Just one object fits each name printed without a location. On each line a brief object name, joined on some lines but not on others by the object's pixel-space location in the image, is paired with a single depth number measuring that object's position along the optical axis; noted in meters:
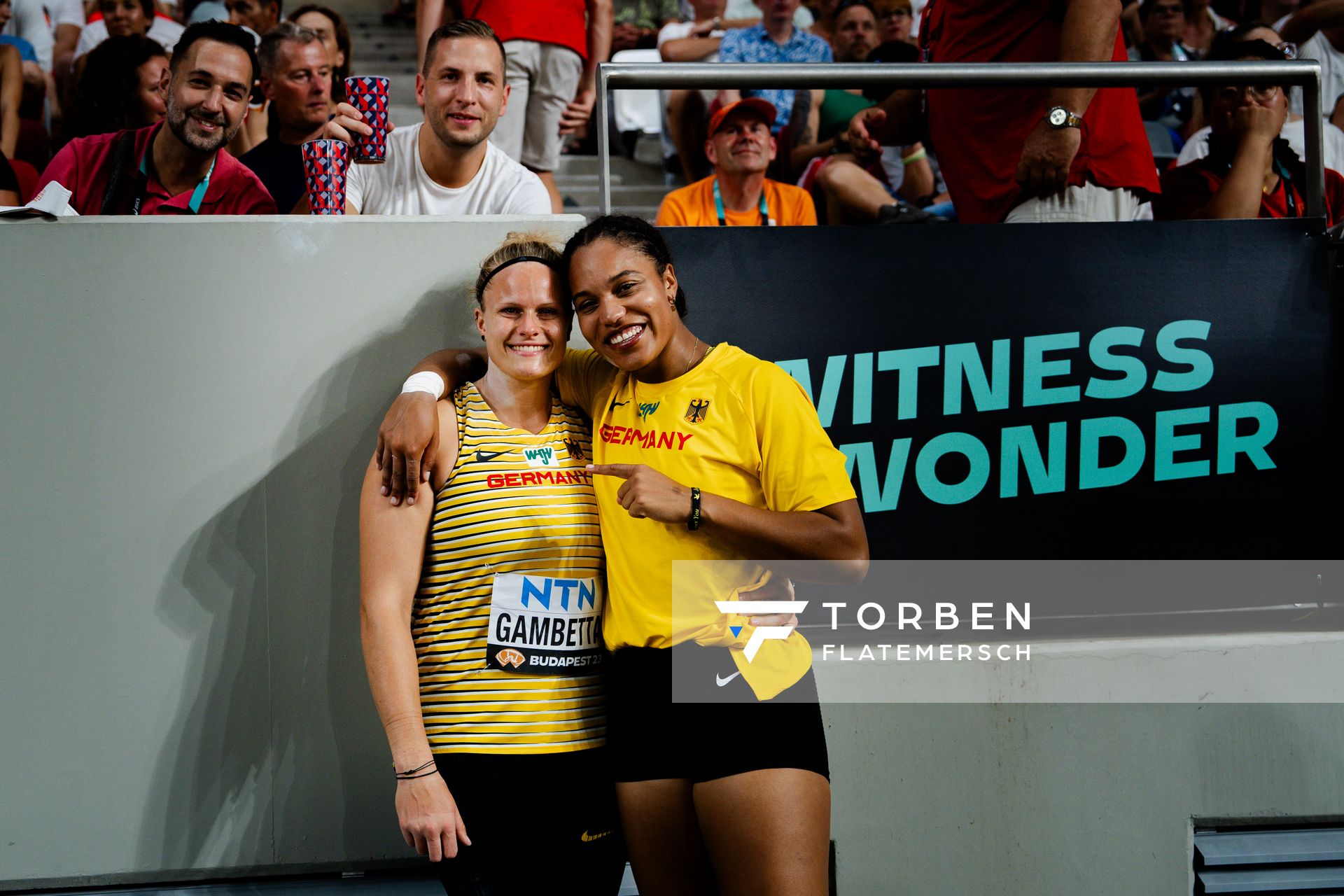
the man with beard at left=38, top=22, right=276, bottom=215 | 3.27
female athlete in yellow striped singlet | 2.35
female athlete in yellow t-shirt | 2.24
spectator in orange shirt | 4.58
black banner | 3.04
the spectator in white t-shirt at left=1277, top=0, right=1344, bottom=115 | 5.38
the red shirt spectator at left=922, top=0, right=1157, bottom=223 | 3.32
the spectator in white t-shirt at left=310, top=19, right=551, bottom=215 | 3.29
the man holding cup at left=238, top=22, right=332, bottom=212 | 4.45
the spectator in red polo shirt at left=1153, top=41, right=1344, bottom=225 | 3.46
